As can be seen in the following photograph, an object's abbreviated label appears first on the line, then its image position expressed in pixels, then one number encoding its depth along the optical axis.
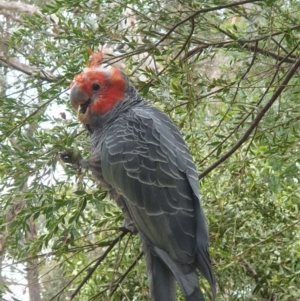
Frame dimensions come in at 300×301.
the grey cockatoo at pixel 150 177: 3.51
